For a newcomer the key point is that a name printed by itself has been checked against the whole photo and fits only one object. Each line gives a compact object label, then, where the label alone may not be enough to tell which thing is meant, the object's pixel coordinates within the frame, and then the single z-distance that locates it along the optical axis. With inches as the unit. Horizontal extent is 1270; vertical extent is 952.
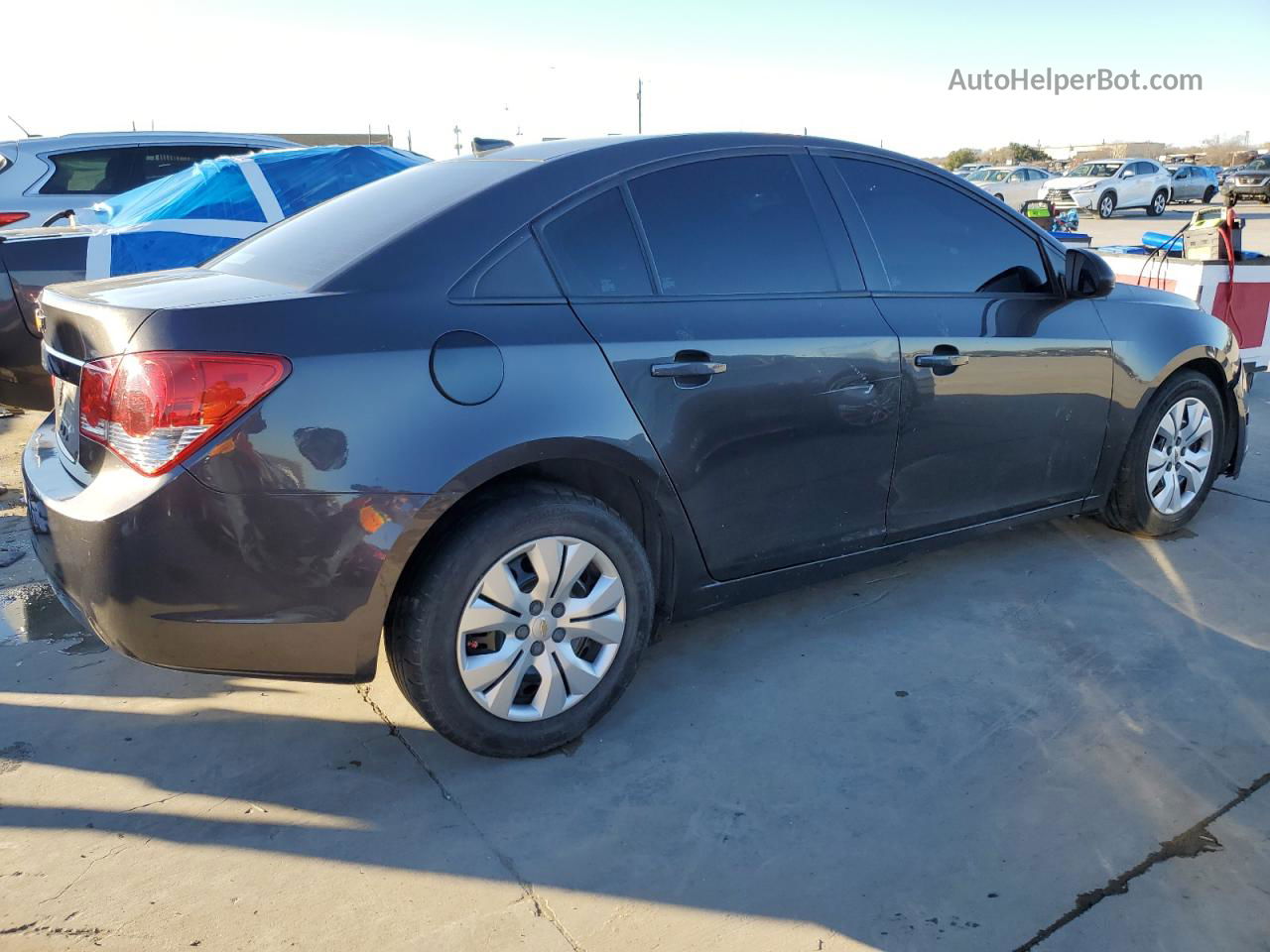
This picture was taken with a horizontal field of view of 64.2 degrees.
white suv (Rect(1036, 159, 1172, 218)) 1202.0
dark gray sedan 94.2
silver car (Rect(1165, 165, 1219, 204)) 1305.4
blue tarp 204.5
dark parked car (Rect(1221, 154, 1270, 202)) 1299.2
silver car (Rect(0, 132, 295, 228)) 283.6
